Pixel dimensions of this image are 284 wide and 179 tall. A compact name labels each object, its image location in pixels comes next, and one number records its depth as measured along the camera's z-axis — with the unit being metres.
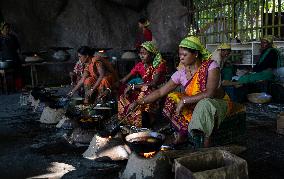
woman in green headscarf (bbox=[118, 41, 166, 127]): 5.32
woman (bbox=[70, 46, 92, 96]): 6.54
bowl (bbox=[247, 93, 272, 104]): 7.37
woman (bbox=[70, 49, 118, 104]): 6.33
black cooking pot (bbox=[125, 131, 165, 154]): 3.19
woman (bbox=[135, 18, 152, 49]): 9.83
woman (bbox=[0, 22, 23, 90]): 10.71
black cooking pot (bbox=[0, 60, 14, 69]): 10.38
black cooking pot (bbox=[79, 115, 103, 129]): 4.80
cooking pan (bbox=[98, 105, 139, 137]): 5.39
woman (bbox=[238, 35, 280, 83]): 7.75
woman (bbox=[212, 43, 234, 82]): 8.34
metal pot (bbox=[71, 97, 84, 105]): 6.15
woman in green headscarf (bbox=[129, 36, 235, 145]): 3.61
